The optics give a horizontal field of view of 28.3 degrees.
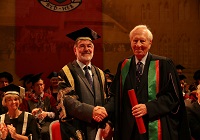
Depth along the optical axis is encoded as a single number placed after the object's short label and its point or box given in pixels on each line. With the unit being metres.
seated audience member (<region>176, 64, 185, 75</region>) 11.40
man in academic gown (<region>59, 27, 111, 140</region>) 4.38
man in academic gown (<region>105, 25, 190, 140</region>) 4.00
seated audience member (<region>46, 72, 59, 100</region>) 8.36
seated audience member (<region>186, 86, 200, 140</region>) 5.00
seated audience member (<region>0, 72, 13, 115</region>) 8.62
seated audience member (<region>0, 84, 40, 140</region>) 5.85
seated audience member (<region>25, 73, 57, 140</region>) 7.20
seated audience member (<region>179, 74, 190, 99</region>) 9.28
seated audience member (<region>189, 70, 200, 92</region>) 9.40
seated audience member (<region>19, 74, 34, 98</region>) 8.64
